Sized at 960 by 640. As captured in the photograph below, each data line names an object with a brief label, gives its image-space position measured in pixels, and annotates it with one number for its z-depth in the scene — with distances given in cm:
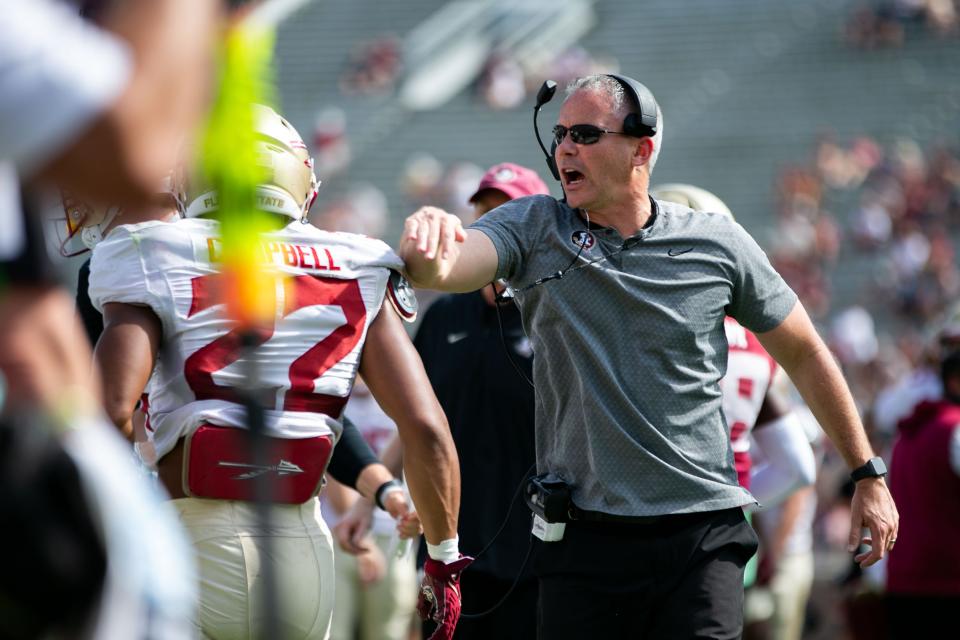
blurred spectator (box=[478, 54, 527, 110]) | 5237
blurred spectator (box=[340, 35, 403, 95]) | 5319
